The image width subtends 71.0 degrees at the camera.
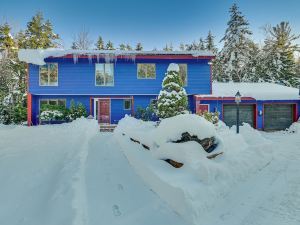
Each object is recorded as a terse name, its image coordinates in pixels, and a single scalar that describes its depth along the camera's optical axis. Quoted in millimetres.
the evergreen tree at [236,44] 25954
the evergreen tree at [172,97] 12681
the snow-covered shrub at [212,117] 10797
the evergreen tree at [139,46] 34778
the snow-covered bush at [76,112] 14863
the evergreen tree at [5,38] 23292
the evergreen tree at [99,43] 34083
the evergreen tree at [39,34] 24673
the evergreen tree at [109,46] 34409
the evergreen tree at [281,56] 25412
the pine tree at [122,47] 36504
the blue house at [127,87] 14912
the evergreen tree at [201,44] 33447
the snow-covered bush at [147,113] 15516
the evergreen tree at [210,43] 32831
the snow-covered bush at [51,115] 14826
